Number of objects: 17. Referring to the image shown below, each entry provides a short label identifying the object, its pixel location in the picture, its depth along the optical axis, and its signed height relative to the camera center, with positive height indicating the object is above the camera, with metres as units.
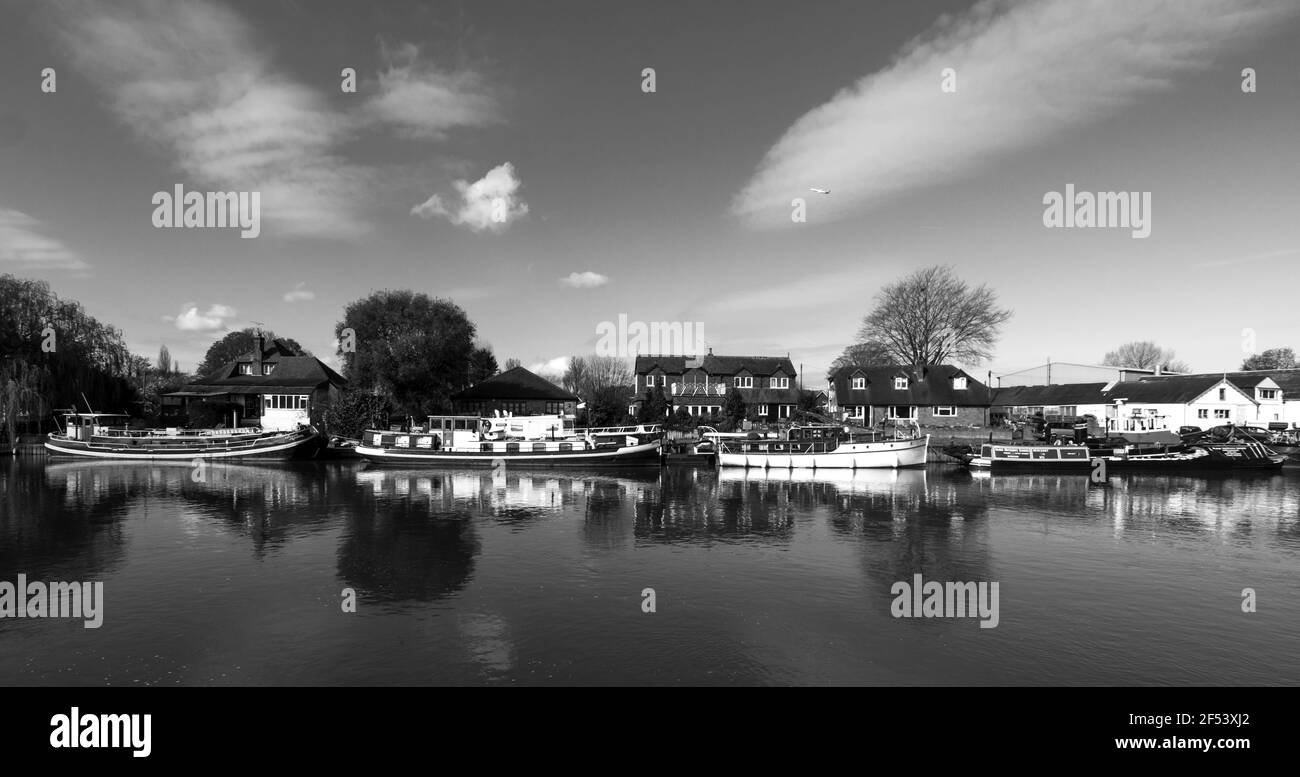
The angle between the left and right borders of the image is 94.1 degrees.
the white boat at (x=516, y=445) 38.09 -2.85
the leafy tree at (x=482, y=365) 65.94 +4.08
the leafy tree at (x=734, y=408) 56.25 -0.95
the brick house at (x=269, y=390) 50.16 +1.23
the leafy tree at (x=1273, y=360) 83.69 +4.22
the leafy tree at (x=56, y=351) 42.50 +4.22
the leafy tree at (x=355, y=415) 46.12 -0.94
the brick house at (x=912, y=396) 55.62 -0.08
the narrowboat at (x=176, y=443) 40.34 -2.56
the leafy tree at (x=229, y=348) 84.31 +8.00
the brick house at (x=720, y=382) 60.97 +1.69
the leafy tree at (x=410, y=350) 47.88 +4.33
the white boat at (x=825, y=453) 36.56 -3.48
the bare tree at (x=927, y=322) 54.22 +6.77
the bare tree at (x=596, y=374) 70.56 +3.16
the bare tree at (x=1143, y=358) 95.68 +5.48
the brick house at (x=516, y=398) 58.09 +0.28
